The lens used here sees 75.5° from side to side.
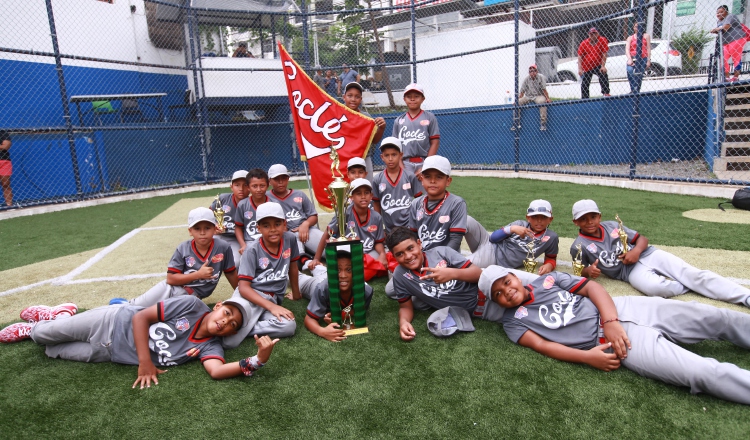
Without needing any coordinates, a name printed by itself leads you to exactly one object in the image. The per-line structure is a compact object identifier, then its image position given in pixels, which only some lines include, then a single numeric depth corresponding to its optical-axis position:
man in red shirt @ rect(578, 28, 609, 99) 9.82
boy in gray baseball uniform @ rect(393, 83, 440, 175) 5.60
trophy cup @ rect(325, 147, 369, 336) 3.25
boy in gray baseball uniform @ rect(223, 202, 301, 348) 3.30
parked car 11.76
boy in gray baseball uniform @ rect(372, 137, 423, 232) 4.76
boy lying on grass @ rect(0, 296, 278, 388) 2.90
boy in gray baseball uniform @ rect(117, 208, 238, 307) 3.54
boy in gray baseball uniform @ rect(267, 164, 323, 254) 4.86
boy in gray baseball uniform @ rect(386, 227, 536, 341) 3.17
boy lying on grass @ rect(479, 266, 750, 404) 2.33
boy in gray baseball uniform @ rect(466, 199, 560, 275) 3.92
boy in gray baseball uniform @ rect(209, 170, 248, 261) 5.09
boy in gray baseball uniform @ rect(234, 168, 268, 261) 4.71
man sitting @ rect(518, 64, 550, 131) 11.16
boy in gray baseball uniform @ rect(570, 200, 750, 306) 3.50
